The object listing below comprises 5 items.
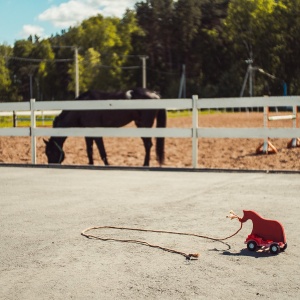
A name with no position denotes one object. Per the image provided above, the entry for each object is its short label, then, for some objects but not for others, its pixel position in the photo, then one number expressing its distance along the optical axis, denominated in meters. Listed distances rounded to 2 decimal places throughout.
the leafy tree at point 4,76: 83.89
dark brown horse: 13.12
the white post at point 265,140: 13.66
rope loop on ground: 4.28
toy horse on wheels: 4.43
